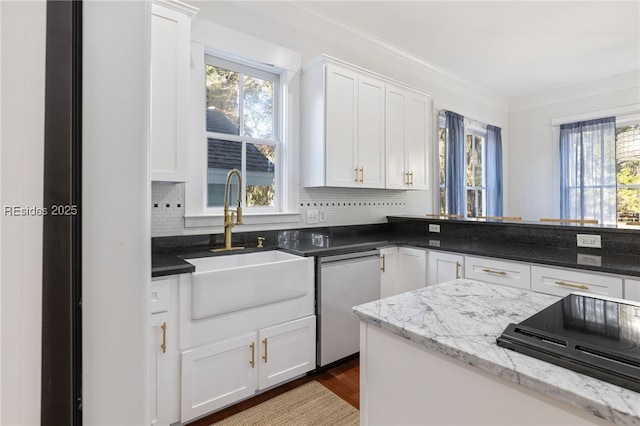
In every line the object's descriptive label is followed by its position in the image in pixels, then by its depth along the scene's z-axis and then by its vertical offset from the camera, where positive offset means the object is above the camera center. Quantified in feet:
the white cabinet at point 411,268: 8.37 -1.47
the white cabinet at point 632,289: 5.32 -1.26
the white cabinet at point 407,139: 9.95 +2.42
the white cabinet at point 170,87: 5.93 +2.38
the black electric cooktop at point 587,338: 2.01 -0.91
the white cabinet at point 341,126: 8.45 +2.42
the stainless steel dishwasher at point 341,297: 7.10 -1.95
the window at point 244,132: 7.99 +2.15
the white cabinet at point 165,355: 5.13 -2.31
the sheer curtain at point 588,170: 14.14 +1.98
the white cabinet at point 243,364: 5.51 -2.86
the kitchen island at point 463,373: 1.93 -1.10
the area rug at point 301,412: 5.71 -3.68
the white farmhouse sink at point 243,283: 5.48 -1.29
